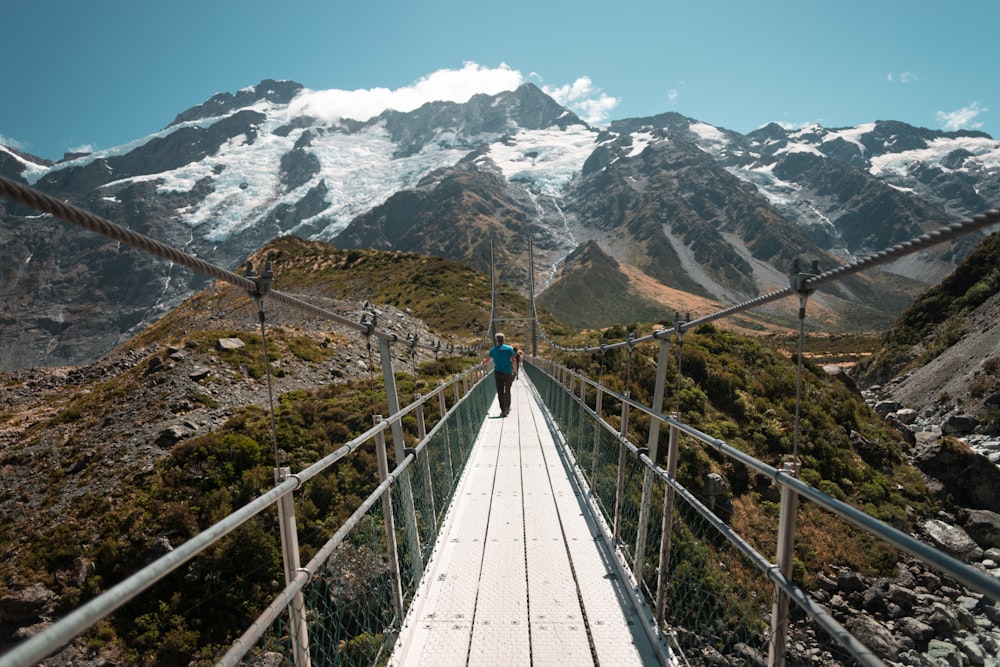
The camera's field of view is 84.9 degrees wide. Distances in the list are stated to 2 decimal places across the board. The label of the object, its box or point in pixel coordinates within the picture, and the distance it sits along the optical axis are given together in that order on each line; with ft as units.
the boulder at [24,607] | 27.89
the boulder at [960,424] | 60.23
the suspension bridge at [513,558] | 4.70
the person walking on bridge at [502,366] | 32.53
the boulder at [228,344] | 56.36
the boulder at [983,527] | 37.93
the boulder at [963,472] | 42.75
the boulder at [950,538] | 36.58
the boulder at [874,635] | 24.71
